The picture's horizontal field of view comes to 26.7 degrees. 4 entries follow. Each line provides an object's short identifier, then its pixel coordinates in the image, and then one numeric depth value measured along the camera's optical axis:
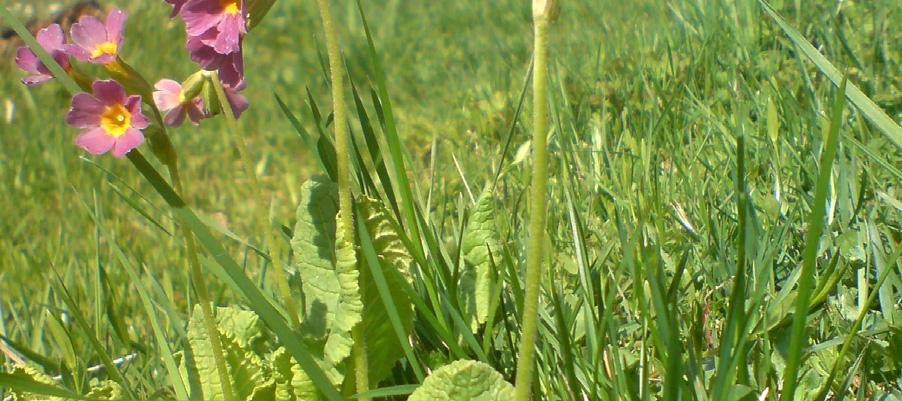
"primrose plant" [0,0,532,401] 0.51
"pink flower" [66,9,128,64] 0.55
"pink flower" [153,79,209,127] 0.57
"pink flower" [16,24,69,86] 0.54
